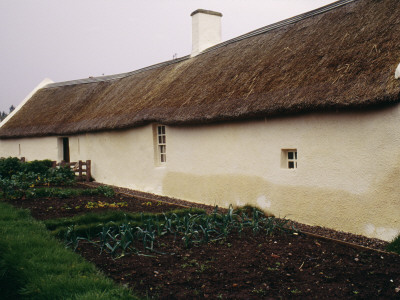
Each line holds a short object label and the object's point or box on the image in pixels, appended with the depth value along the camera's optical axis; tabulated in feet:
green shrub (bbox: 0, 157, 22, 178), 48.11
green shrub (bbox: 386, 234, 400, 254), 18.43
